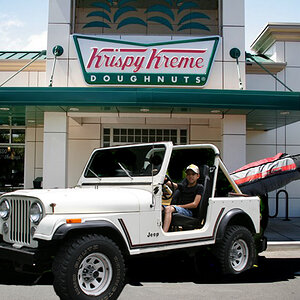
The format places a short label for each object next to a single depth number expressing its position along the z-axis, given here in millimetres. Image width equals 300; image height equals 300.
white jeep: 4484
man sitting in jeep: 5871
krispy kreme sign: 10656
